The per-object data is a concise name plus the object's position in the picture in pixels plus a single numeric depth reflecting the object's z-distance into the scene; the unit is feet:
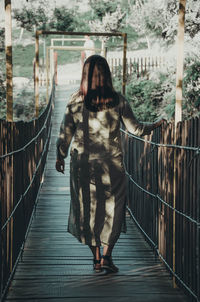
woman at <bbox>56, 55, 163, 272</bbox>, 16.26
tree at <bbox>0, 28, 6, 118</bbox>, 69.26
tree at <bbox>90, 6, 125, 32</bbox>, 142.41
